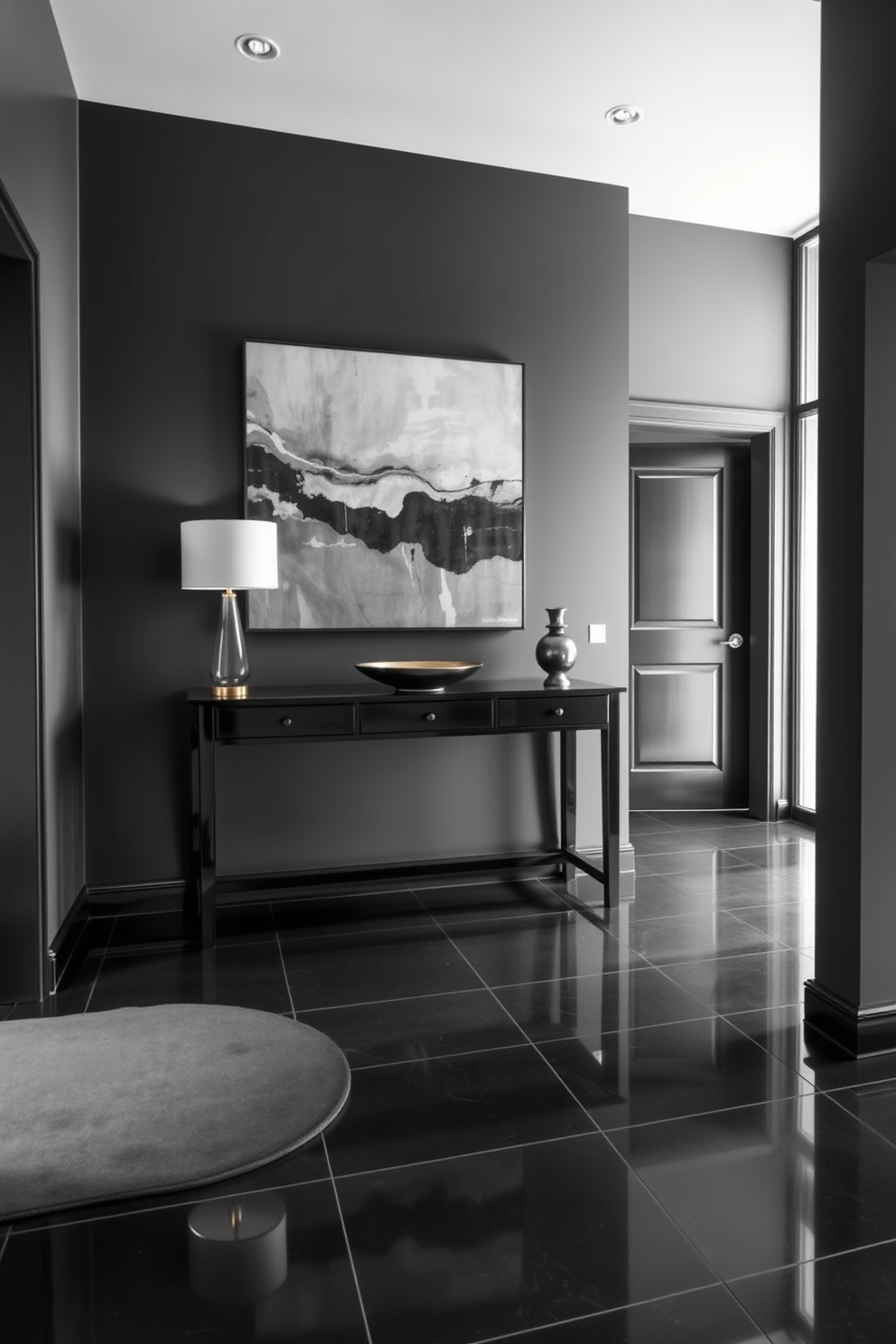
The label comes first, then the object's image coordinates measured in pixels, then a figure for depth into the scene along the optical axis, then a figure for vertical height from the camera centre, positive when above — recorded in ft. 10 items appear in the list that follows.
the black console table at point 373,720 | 10.51 -1.01
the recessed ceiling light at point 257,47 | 10.12 +6.53
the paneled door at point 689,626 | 16.67 +0.14
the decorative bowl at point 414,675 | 11.01 -0.48
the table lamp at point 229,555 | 10.55 +0.92
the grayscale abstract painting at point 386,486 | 11.87 +1.99
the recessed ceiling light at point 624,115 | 11.50 +6.55
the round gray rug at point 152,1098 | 6.07 -3.52
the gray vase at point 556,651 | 12.07 -0.22
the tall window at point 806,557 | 16.15 +1.35
